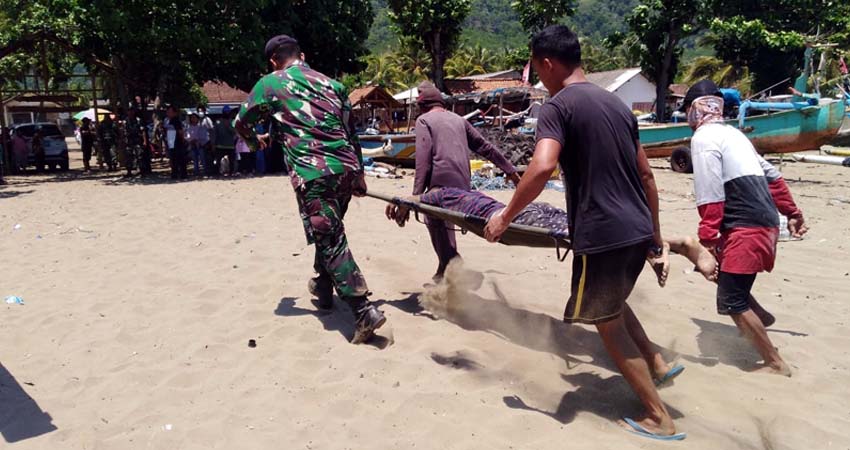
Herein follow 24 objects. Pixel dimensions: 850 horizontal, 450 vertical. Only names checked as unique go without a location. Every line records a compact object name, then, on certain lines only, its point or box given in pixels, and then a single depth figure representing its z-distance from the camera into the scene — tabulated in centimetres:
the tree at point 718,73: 3681
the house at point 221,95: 3955
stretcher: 335
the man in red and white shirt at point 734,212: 353
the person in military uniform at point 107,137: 1889
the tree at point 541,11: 3134
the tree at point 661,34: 2544
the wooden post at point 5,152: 1842
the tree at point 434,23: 2973
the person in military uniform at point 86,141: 1925
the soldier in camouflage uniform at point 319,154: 411
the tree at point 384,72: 5141
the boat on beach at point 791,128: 1402
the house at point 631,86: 4438
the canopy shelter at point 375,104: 3353
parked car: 1955
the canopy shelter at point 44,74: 1513
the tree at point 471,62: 5470
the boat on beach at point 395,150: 1672
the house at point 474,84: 3766
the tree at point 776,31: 2298
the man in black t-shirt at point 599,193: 282
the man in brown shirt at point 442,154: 498
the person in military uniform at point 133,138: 1639
